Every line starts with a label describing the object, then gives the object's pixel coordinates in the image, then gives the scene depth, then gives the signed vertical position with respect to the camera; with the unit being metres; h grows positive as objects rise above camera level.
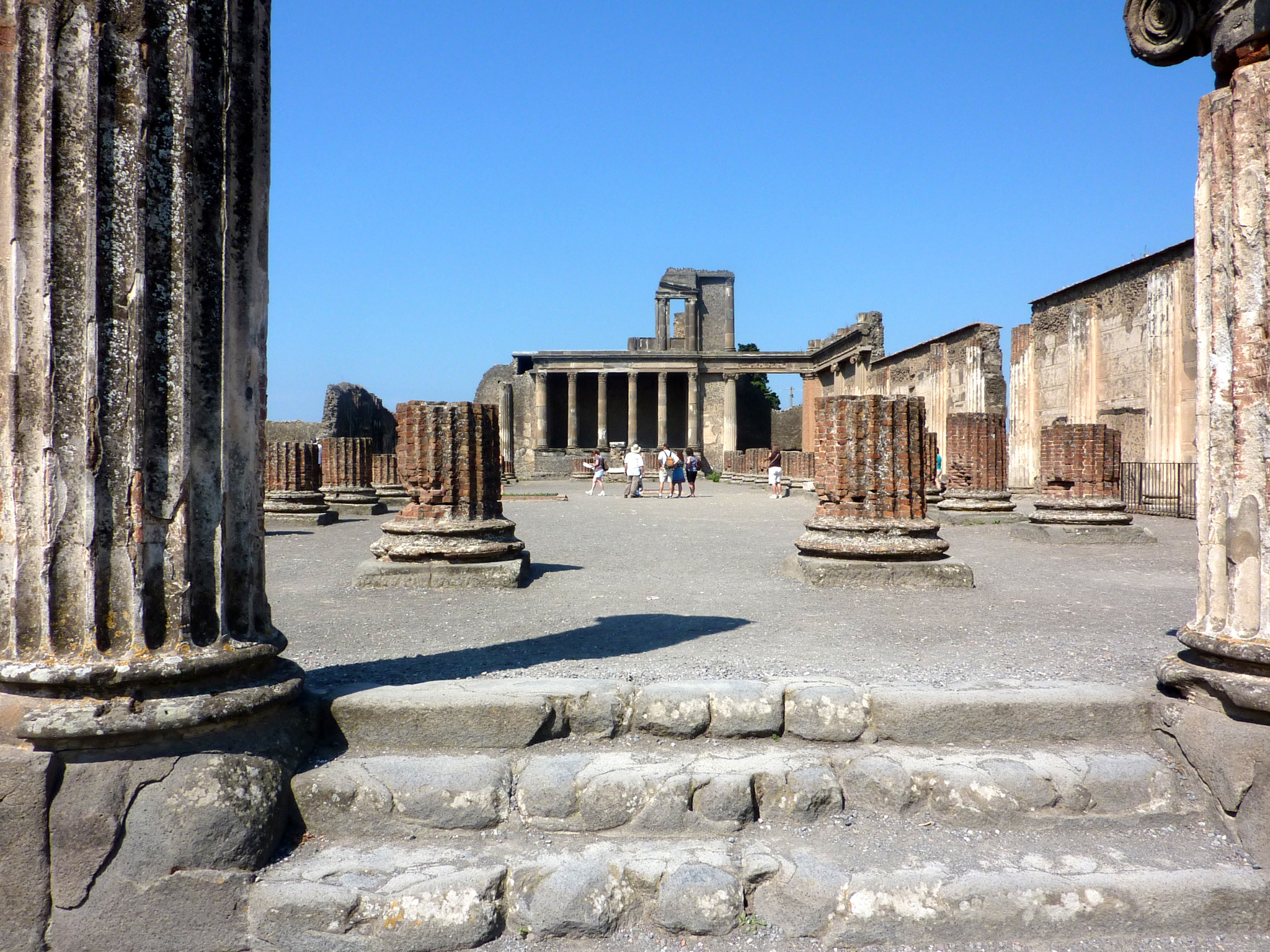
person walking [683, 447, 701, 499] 22.56 -0.34
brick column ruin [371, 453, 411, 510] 18.22 -0.33
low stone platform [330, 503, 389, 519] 15.26 -0.94
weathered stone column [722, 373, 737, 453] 42.34 +2.45
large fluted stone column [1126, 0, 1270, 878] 2.67 +0.04
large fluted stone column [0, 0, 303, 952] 2.37 -0.14
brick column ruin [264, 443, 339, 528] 12.92 -0.46
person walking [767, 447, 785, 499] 21.30 -0.52
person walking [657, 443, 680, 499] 21.95 -0.17
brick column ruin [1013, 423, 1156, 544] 10.15 -0.48
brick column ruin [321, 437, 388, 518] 15.40 -0.35
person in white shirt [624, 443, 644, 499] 21.50 -0.35
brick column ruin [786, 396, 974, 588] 6.70 -0.40
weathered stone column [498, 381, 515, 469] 37.53 +1.79
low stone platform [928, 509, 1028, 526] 12.66 -0.97
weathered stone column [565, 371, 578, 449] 41.25 +2.21
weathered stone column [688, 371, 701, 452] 42.09 +2.13
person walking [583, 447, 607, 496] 23.36 -0.38
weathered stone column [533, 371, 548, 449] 41.12 +2.44
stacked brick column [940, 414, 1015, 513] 13.06 -0.15
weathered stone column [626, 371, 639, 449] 41.94 +2.53
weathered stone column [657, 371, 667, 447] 41.19 +2.37
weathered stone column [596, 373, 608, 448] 40.84 +2.22
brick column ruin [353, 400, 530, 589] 6.84 -0.49
